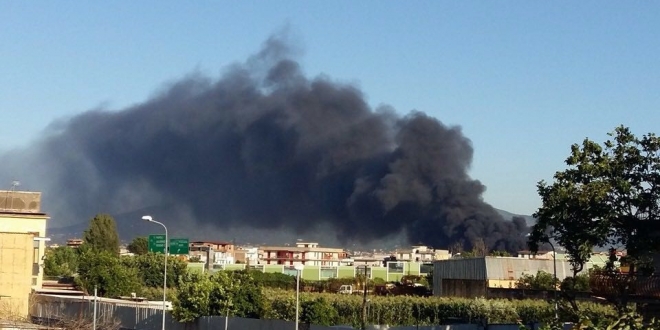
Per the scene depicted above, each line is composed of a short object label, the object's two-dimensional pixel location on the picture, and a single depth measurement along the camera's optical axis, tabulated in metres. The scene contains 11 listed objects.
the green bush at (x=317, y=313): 40.44
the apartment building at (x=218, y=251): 160.24
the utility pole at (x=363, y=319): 43.17
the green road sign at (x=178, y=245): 59.97
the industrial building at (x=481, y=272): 66.94
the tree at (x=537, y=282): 64.50
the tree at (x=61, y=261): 92.12
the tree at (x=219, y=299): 46.03
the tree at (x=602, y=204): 22.89
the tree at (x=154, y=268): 91.31
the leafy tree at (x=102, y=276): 63.70
